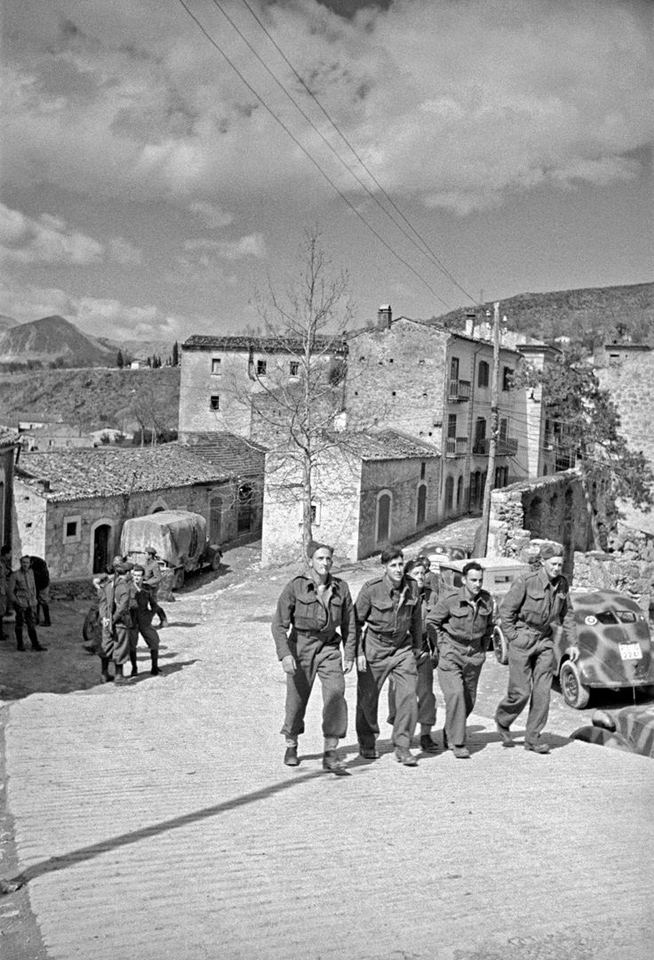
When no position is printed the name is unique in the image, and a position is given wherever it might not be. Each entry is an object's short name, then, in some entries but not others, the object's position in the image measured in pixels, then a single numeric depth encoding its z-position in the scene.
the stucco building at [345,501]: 30.94
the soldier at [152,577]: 13.80
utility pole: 26.81
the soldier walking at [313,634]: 7.36
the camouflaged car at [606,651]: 12.28
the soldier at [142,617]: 12.13
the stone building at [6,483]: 23.70
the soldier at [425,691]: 8.05
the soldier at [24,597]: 14.59
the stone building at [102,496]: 28.77
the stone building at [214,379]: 54.12
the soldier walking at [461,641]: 7.99
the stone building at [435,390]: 40.56
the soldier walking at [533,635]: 8.35
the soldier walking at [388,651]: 7.61
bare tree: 27.52
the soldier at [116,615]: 11.96
